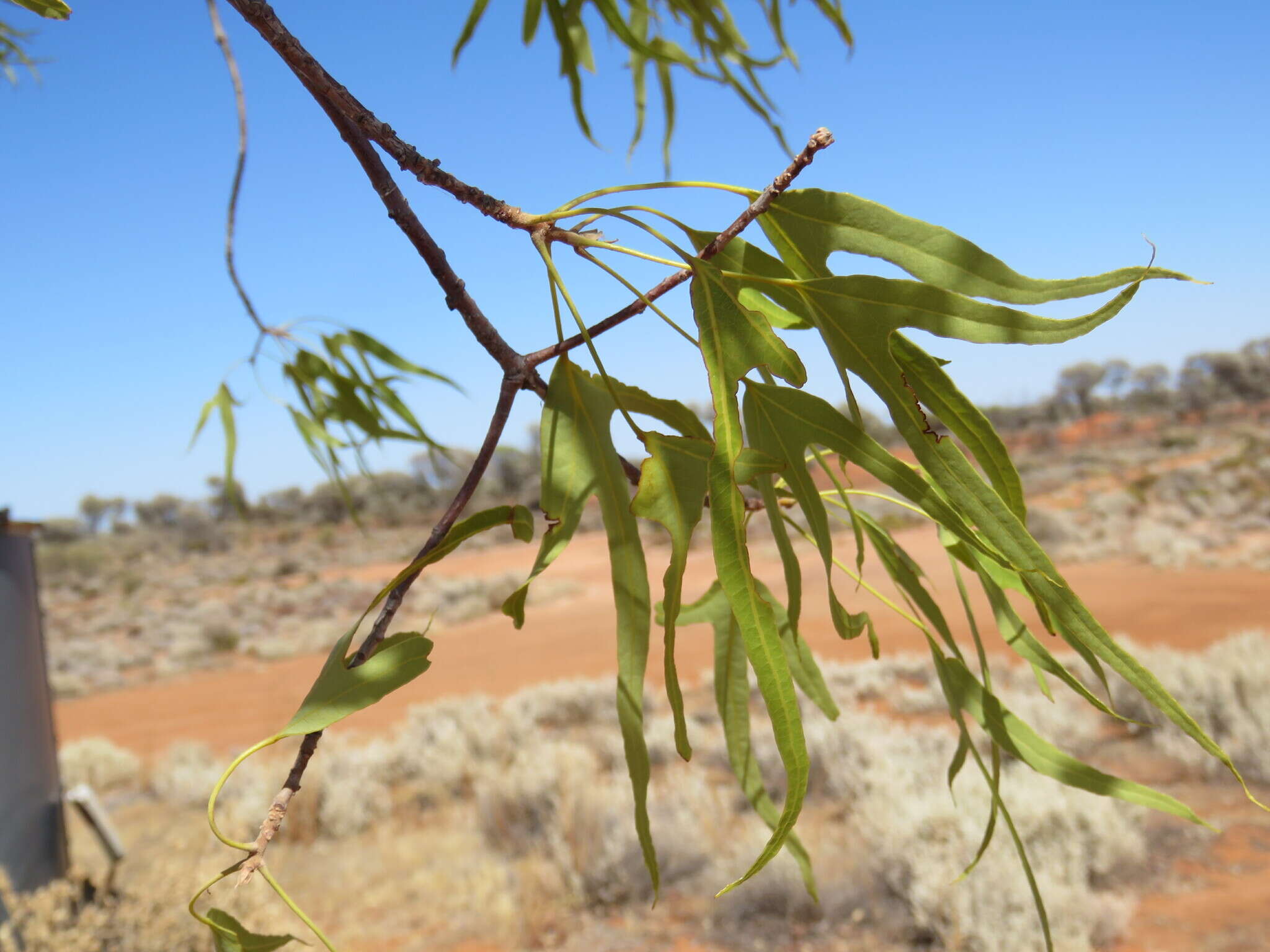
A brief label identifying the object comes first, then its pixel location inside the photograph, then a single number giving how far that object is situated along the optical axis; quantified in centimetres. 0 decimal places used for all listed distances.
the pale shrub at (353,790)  446
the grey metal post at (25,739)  266
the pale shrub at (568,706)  613
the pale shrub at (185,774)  514
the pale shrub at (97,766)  565
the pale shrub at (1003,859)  279
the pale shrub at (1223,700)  405
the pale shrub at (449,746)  493
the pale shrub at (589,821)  354
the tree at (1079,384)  3453
